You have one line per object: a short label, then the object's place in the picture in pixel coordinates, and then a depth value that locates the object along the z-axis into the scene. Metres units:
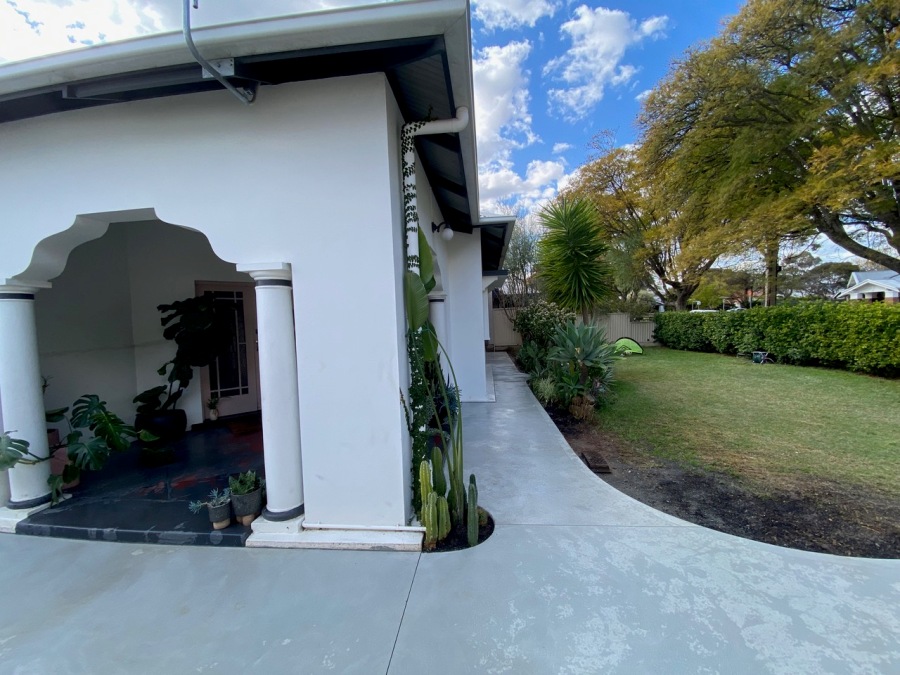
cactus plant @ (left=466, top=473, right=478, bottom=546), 2.98
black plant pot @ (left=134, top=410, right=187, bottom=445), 5.15
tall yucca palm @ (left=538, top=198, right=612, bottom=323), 7.33
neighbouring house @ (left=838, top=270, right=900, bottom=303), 28.28
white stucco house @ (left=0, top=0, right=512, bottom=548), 2.84
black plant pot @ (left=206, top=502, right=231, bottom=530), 3.12
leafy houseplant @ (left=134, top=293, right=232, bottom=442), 5.13
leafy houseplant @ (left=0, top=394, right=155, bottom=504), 3.21
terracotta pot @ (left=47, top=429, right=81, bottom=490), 4.12
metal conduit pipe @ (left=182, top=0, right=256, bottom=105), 2.32
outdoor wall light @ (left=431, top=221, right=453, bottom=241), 5.78
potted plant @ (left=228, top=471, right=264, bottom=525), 3.19
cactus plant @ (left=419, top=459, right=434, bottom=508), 2.91
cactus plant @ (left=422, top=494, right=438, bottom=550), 2.93
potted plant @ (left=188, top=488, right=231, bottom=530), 3.13
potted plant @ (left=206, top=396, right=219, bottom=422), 6.06
